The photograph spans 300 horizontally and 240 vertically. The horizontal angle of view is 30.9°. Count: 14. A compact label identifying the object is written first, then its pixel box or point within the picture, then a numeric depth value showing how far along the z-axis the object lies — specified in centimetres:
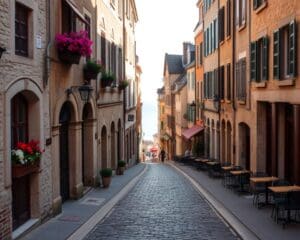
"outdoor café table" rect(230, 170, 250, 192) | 1917
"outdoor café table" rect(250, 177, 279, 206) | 1581
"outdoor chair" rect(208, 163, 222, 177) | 2564
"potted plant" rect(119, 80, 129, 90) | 2955
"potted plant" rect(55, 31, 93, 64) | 1462
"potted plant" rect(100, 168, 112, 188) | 2105
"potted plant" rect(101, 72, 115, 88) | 2256
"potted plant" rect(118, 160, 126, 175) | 2792
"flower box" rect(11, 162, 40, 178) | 1130
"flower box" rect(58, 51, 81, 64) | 1480
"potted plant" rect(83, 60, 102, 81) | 1838
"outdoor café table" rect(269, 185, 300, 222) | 1338
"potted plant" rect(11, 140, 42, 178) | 1134
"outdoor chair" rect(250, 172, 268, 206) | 1630
